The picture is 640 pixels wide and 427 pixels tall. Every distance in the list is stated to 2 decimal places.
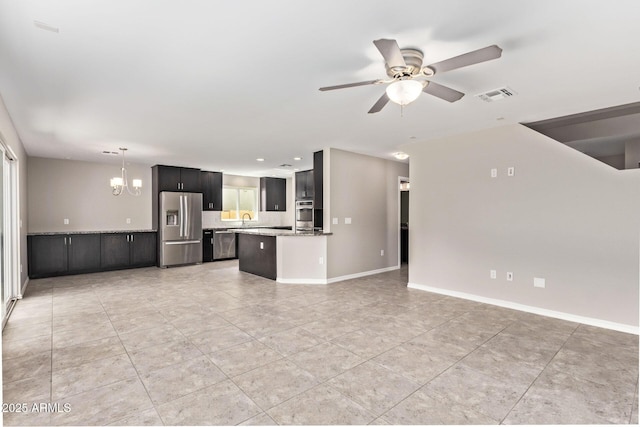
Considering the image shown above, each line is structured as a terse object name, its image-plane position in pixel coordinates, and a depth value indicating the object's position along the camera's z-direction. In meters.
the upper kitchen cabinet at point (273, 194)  9.35
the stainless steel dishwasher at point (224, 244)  8.20
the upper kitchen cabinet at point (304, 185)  7.26
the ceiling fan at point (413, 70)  1.91
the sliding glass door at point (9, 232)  3.99
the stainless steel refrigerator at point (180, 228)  7.18
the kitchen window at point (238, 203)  9.16
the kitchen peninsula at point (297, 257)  5.61
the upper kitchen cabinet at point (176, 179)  7.27
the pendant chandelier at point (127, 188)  6.29
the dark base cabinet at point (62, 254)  5.95
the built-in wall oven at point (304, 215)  7.06
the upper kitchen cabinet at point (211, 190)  8.23
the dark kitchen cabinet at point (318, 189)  5.77
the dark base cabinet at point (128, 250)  6.74
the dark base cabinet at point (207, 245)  7.96
